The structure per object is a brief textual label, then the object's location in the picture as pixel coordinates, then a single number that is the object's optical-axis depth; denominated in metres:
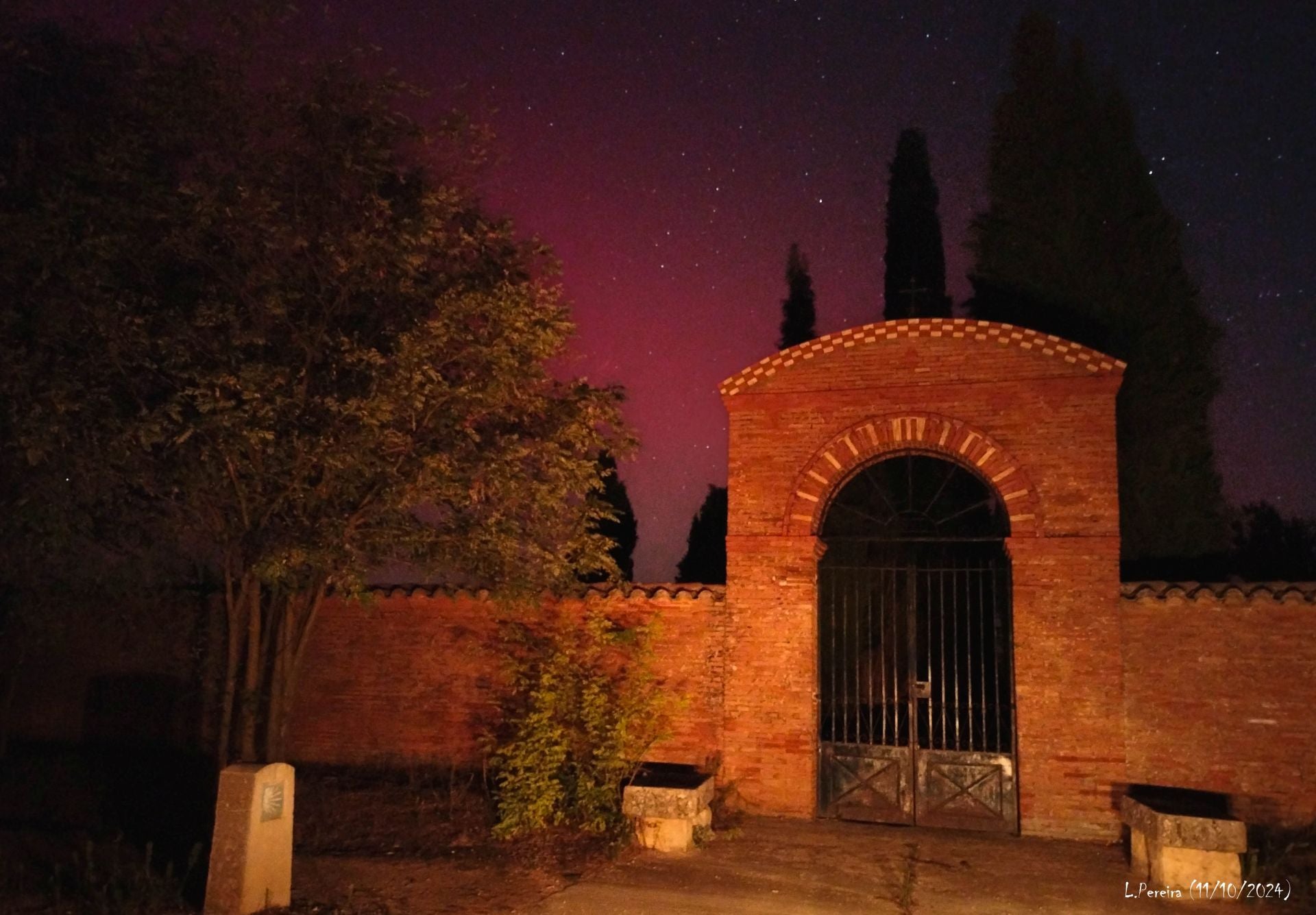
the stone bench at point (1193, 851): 7.88
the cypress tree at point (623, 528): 24.81
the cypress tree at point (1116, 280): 13.86
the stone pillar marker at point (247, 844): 6.73
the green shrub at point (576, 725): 9.70
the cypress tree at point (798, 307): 23.86
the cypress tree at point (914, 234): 19.33
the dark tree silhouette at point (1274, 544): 16.78
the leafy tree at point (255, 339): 7.57
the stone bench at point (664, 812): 9.08
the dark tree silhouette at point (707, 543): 24.94
